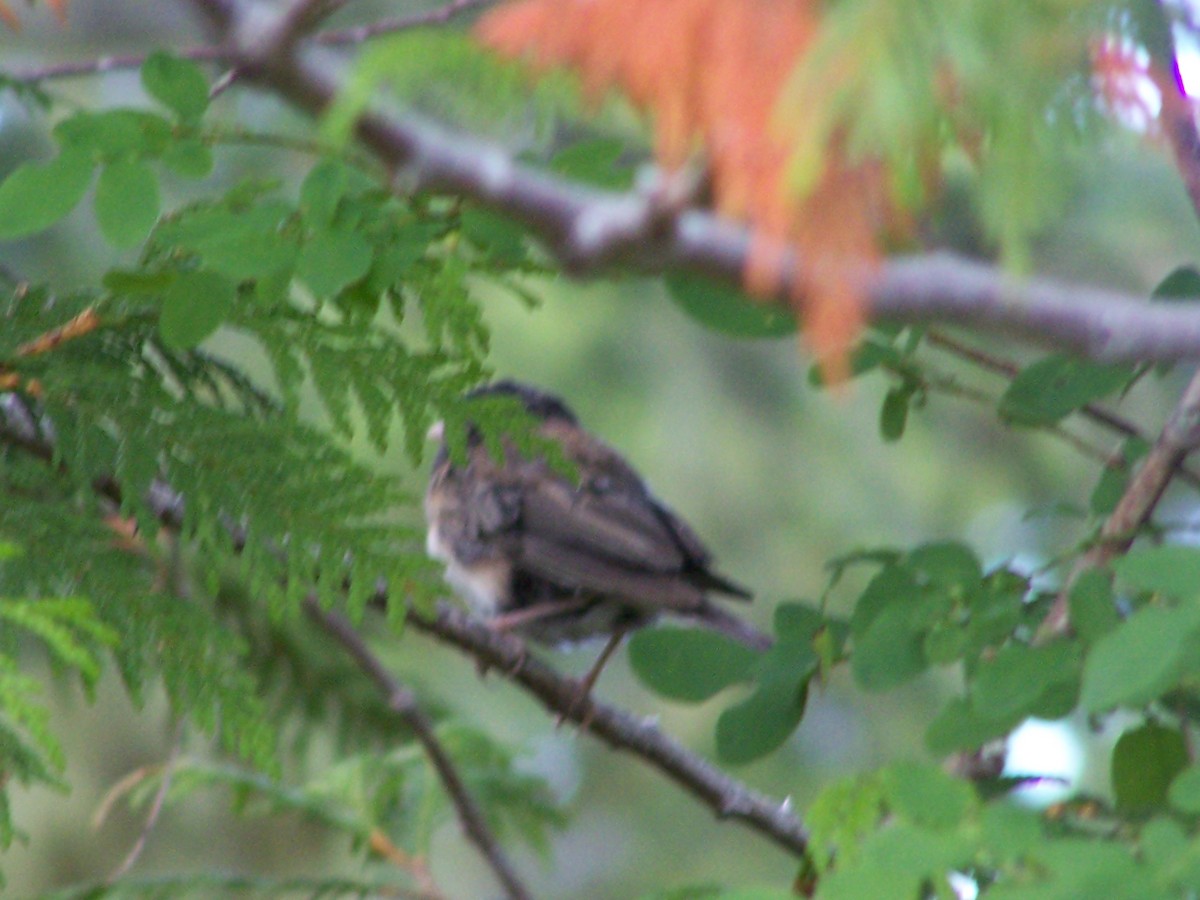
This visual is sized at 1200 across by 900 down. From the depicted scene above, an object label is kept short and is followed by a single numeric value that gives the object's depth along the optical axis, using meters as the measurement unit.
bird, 7.93
